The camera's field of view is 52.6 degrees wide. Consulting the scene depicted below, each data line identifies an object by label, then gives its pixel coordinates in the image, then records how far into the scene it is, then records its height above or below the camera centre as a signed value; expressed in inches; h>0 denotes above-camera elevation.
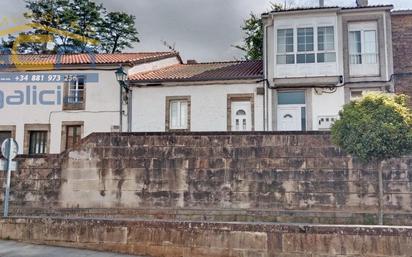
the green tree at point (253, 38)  1059.3 +331.5
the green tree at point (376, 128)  394.3 +38.3
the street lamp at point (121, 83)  714.8 +148.5
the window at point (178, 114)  753.0 +95.3
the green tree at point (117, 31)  1326.3 +436.0
